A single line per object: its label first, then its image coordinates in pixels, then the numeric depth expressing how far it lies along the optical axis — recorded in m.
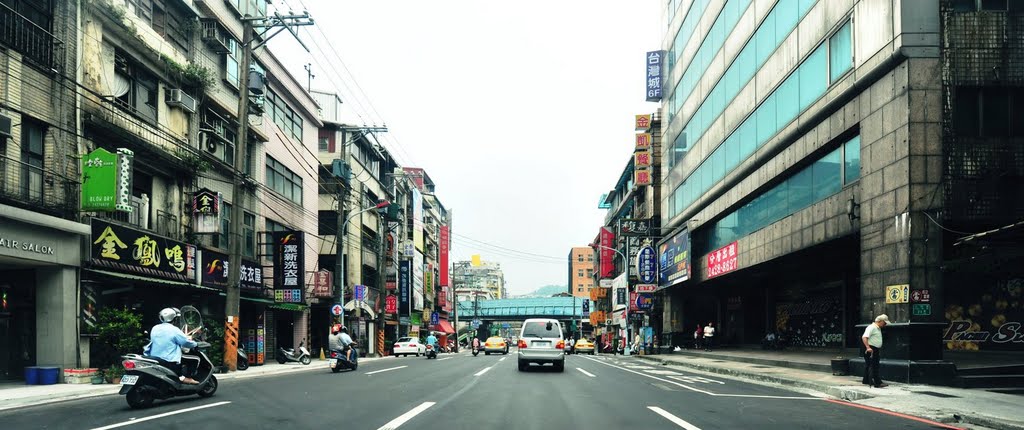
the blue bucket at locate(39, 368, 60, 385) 18.28
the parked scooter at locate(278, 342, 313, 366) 32.62
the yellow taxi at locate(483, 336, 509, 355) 51.34
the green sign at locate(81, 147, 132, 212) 19.50
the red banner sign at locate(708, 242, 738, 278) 34.16
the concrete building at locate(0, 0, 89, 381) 17.88
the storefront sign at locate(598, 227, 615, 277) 86.53
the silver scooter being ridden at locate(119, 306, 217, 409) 11.90
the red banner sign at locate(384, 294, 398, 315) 60.16
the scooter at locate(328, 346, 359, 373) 24.20
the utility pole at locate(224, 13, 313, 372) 24.80
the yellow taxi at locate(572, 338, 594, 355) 64.06
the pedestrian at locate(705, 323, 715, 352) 40.84
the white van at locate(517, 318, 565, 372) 23.44
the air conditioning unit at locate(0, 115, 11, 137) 17.42
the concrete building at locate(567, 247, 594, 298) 169.62
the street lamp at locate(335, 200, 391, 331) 36.74
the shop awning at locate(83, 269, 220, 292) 20.94
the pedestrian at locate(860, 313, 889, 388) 16.14
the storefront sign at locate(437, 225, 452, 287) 93.12
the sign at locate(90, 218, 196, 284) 20.61
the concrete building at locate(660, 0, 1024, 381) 17.30
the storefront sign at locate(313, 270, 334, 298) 41.50
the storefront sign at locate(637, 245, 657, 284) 50.09
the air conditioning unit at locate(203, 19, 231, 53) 29.02
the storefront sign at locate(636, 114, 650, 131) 56.81
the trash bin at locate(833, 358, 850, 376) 19.83
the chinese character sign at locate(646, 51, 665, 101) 49.81
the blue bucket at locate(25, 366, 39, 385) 18.22
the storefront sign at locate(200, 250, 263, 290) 27.64
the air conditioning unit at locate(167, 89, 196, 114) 25.97
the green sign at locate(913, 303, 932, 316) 17.09
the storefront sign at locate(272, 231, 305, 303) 33.44
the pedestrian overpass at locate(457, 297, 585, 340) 106.75
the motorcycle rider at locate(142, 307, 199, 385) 12.52
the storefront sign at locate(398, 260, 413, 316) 65.25
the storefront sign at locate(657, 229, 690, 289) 41.62
